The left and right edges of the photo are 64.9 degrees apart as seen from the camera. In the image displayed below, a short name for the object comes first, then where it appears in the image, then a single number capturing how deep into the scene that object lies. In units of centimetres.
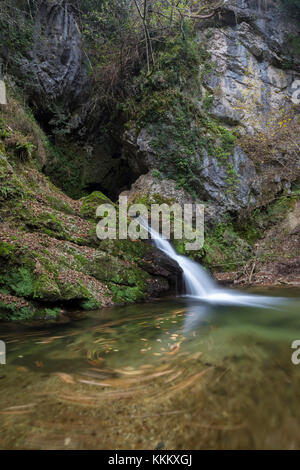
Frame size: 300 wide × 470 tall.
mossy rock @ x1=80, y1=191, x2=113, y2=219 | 741
